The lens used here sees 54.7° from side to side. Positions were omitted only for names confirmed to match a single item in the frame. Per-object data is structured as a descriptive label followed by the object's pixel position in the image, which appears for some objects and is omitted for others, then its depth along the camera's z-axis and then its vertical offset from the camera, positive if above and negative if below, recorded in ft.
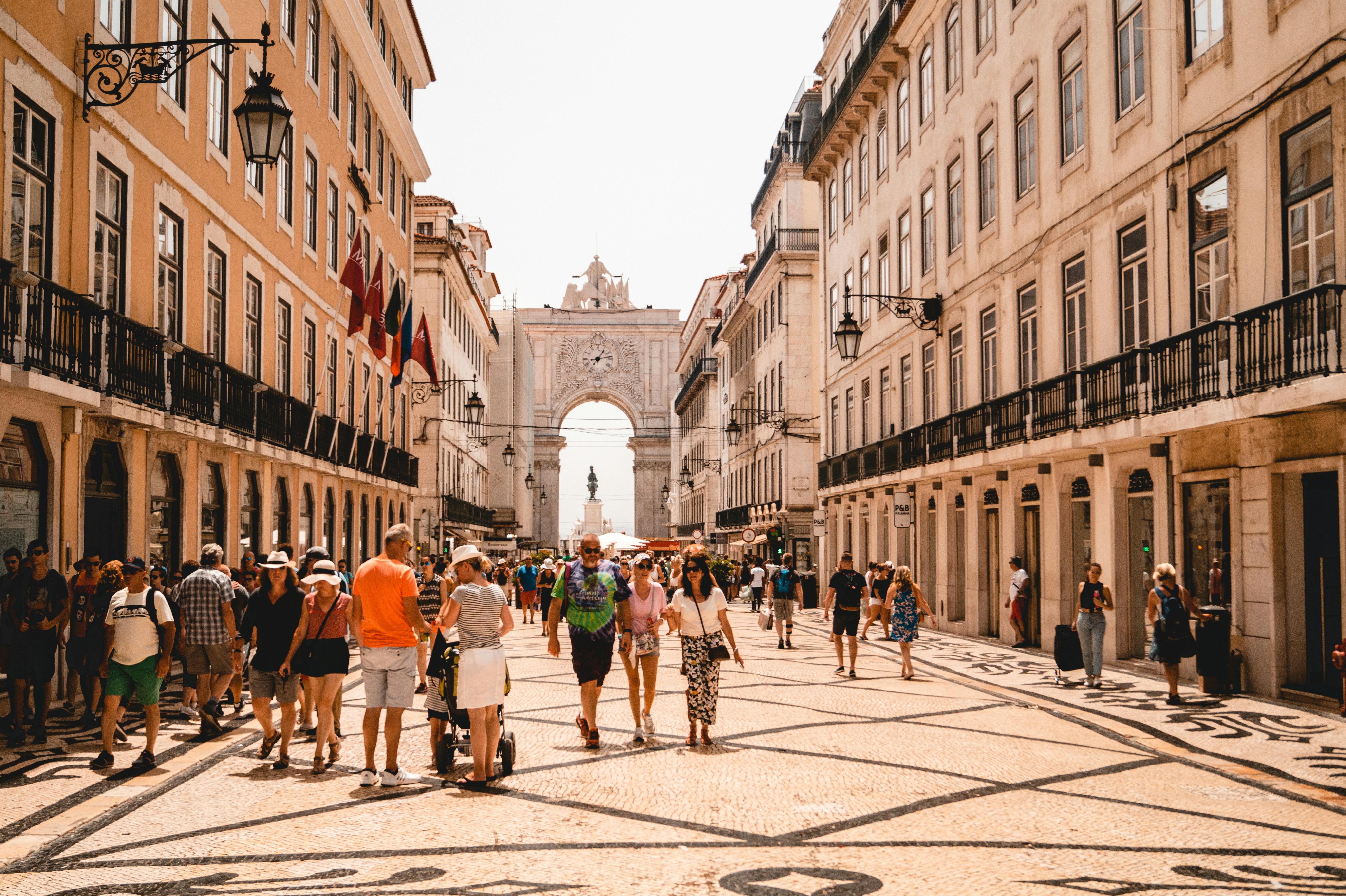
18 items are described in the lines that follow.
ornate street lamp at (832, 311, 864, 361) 79.87 +11.44
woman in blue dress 53.42 -3.67
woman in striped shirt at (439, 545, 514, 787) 28.19 -2.85
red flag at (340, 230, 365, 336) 73.51 +13.63
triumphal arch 341.21 +40.10
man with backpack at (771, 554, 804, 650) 71.46 -4.42
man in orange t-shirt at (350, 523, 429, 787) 28.81 -2.52
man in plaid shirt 36.52 -2.88
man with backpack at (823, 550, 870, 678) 55.11 -3.42
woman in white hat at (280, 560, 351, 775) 31.55 -2.92
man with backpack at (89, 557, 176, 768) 31.24 -3.01
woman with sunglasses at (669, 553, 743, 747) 33.99 -2.98
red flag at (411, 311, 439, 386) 95.45 +12.62
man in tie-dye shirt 33.35 -2.48
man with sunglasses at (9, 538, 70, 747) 35.17 -2.68
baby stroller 29.76 -4.55
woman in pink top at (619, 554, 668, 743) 35.81 -3.22
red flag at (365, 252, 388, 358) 80.33 +13.21
